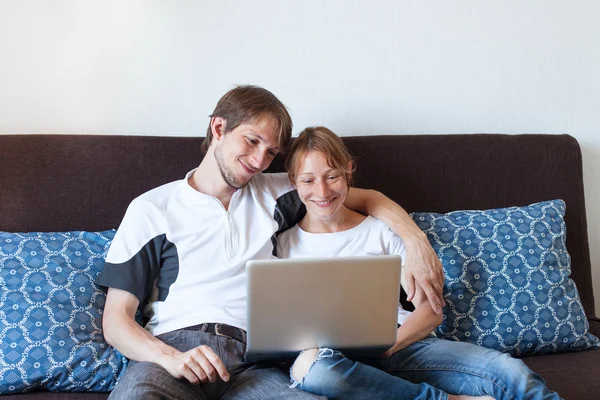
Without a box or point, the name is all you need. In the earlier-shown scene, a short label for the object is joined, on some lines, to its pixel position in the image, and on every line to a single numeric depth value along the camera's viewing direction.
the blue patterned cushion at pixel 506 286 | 1.97
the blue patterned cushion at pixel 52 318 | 1.66
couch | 1.95
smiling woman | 1.54
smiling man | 1.70
